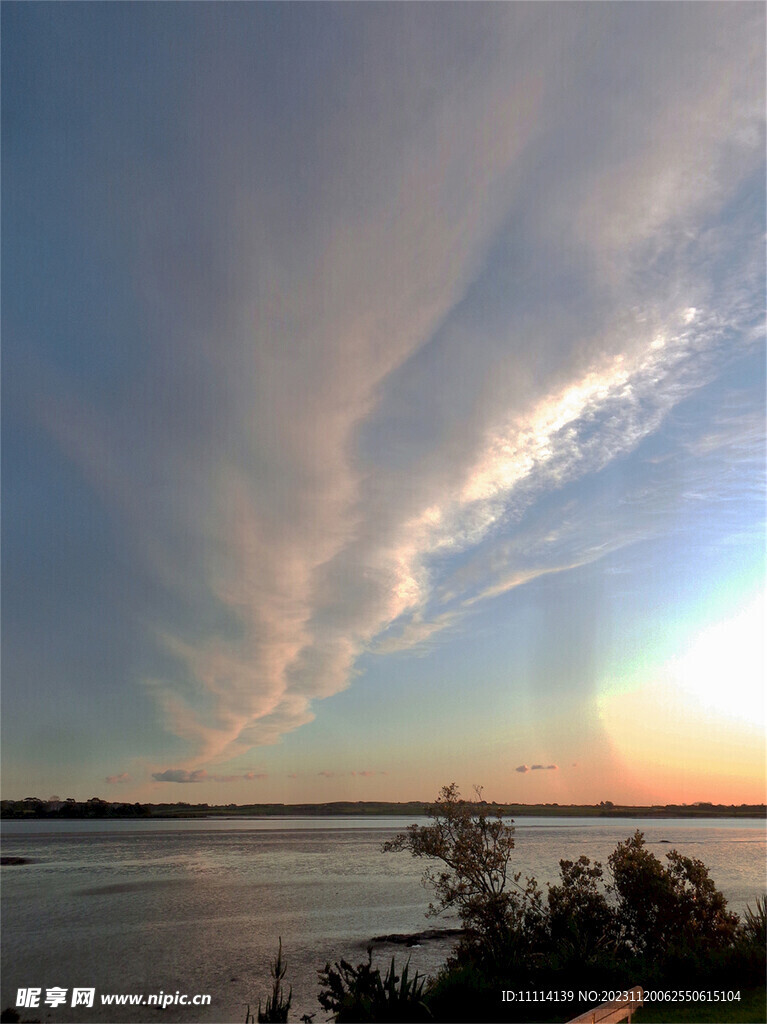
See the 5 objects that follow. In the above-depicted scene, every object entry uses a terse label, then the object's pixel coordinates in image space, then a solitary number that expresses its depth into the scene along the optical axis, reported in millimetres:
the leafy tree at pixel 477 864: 20688
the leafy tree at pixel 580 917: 19453
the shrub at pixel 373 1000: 15070
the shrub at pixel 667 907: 19500
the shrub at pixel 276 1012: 14367
